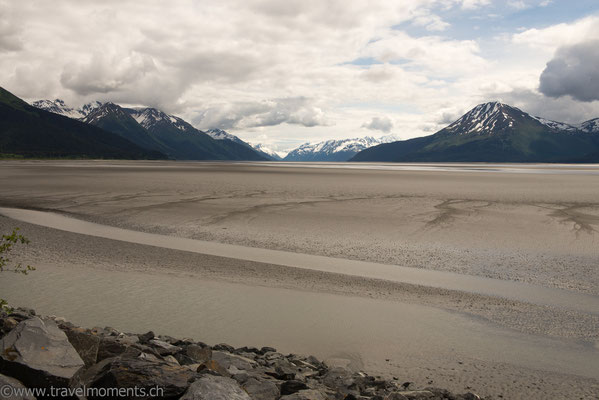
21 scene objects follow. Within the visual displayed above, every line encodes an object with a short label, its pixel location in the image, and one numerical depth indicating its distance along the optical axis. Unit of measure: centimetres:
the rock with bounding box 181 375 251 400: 487
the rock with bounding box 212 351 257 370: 686
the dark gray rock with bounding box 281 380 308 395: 597
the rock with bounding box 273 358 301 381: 671
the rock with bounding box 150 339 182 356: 700
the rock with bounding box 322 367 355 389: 658
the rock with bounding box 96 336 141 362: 636
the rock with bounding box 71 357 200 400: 515
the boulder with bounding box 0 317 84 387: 511
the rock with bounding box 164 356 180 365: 632
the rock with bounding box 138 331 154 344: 758
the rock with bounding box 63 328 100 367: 615
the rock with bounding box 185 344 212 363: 691
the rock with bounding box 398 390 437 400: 619
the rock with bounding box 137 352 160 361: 589
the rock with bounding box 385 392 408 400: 593
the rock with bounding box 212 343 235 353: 796
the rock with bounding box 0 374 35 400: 455
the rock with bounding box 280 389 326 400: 561
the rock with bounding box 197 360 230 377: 599
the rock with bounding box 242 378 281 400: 576
